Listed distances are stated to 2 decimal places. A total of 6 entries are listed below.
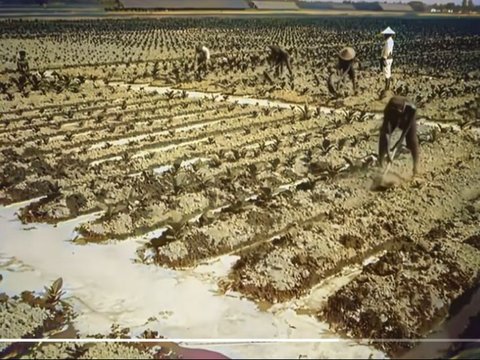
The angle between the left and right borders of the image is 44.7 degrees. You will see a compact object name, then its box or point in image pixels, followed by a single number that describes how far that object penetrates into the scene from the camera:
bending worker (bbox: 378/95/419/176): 6.31
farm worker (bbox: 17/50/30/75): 15.87
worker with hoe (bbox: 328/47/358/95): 13.17
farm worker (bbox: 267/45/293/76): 16.08
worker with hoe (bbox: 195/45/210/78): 18.42
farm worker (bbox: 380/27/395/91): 10.33
